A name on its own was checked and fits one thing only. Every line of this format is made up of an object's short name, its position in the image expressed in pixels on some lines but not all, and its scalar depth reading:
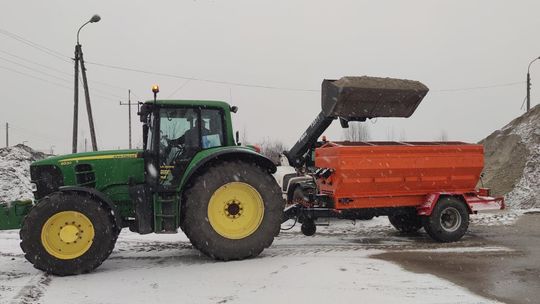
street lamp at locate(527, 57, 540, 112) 28.82
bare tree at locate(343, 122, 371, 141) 38.19
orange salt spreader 8.62
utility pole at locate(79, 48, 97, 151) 21.12
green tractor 7.07
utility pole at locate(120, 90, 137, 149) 37.83
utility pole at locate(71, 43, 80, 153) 20.28
